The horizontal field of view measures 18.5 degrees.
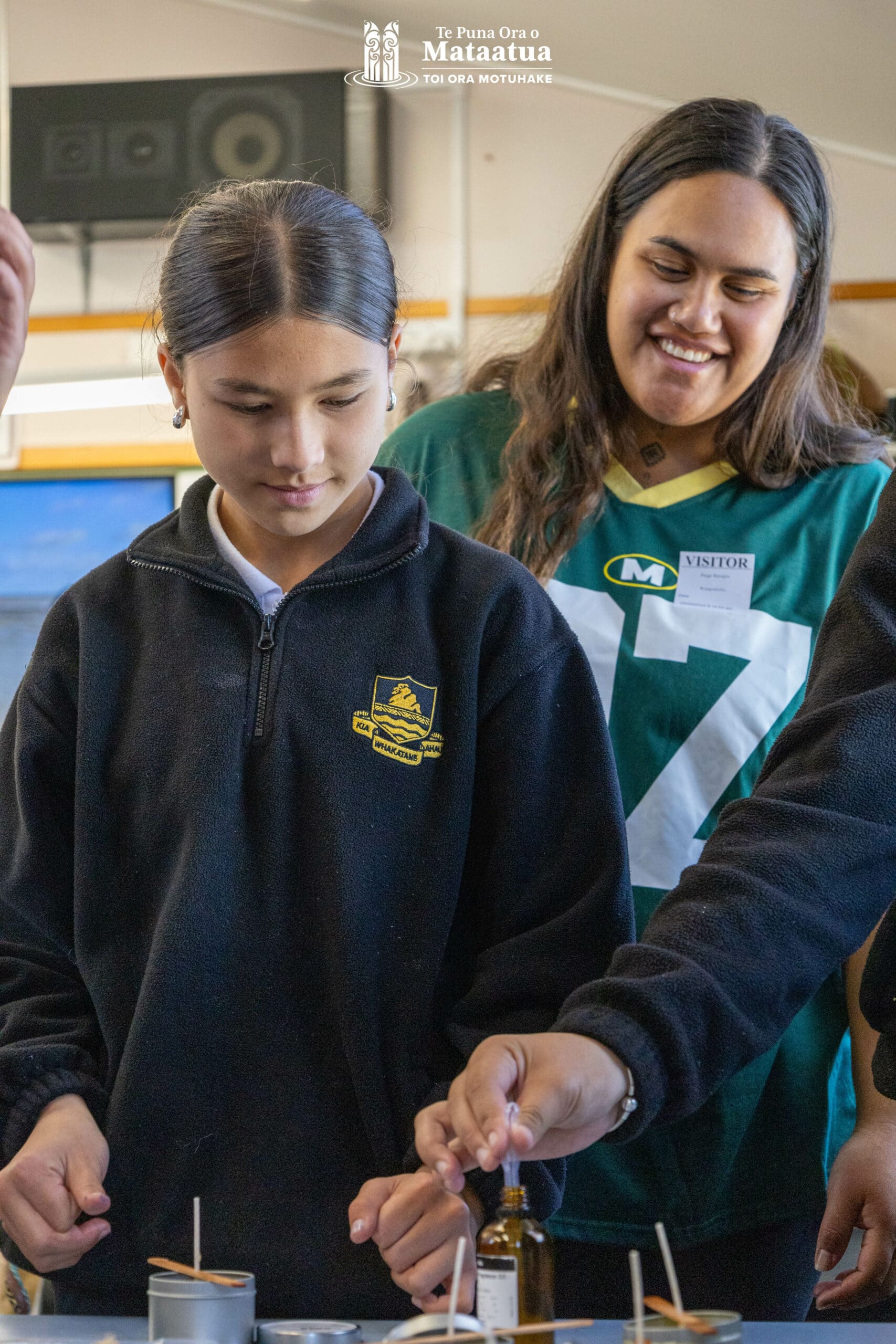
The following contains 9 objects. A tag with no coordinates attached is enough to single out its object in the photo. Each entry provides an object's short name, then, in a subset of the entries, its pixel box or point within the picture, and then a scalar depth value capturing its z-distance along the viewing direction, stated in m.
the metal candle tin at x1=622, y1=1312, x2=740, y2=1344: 1.71
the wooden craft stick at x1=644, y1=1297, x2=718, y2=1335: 1.71
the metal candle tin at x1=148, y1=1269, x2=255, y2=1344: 1.80
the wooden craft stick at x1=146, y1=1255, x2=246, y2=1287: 1.81
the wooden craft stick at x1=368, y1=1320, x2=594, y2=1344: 1.71
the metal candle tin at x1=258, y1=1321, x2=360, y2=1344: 1.78
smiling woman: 2.21
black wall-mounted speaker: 5.55
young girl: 2.01
